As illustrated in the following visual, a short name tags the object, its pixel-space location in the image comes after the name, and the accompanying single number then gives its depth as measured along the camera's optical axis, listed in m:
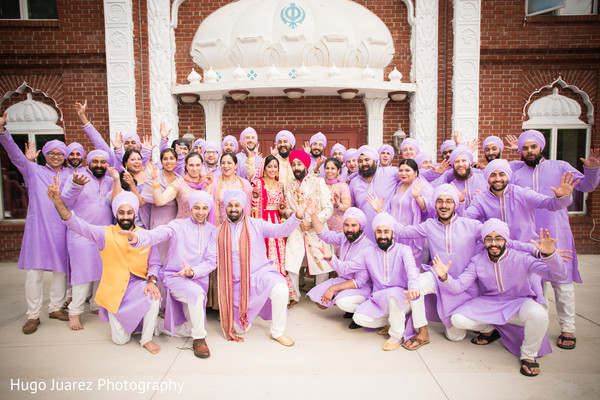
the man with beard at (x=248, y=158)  5.64
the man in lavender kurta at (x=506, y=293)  3.40
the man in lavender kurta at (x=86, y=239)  4.37
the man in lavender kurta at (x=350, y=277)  4.25
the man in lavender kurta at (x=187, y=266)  3.78
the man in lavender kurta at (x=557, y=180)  3.84
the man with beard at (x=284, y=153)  5.52
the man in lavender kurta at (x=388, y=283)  3.88
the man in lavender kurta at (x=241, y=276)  4.00
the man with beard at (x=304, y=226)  4.93
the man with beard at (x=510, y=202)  3.97
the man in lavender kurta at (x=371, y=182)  4.99
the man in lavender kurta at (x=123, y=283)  3.83
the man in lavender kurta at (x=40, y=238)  4.44
